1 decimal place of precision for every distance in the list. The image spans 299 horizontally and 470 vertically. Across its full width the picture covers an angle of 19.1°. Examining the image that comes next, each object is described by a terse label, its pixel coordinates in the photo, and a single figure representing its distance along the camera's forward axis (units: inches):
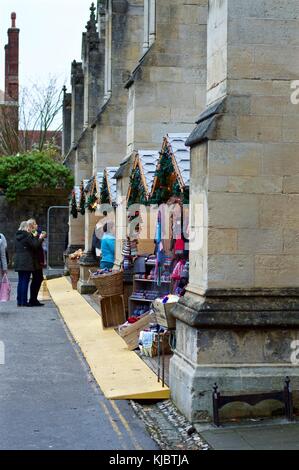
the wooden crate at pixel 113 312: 591.5
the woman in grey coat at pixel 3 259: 629.3
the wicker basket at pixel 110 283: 580.1
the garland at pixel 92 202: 874.1
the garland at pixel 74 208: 1105.0
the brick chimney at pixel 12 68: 2505.9
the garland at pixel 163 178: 471.2
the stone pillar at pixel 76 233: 1162.0
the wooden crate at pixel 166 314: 404.2
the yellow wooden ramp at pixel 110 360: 380.5
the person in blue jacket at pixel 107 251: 714.8
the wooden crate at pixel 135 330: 494.0
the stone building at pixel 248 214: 342.0
